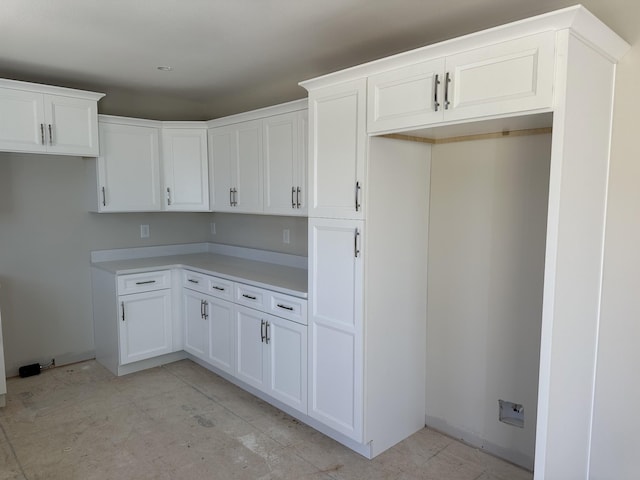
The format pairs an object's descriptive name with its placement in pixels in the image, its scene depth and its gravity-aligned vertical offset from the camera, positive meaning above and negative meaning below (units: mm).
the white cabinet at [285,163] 3082 +276
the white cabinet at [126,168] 3707 +278
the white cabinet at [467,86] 1676 +501
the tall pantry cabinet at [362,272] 2422 -415
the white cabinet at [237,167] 3474 +282
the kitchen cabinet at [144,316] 3686 -997
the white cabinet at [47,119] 3109 +599
